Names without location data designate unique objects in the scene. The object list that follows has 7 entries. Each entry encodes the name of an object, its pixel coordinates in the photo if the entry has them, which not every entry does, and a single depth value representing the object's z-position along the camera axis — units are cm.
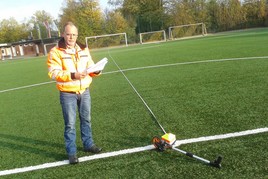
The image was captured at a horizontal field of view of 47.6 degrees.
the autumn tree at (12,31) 7312
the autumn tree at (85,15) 5295
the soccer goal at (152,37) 4409
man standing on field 388
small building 4587
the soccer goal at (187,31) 4349
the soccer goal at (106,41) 4112
